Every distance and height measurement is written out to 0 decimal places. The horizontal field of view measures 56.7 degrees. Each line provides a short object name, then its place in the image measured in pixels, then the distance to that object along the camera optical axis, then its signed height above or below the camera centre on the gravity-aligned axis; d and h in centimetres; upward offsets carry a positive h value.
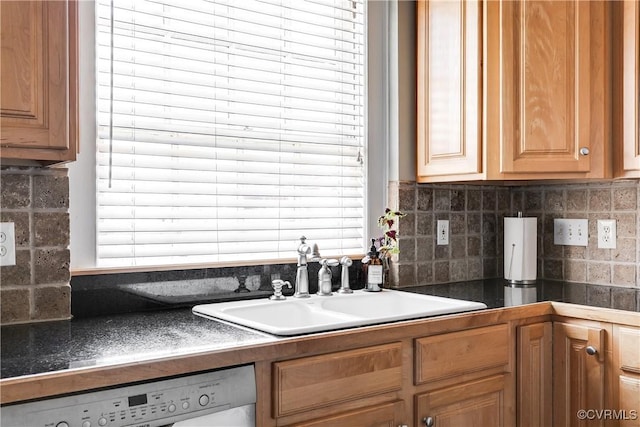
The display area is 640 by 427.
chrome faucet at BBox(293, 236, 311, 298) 208 -23
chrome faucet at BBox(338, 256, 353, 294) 219 -25
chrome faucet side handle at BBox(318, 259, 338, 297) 213 -25
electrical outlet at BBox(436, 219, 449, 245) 256 -10
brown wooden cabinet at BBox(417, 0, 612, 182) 218 +44
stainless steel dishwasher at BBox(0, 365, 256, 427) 113 -40
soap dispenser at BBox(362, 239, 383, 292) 226 -24
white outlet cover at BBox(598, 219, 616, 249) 247 -11
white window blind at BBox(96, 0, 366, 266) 187 +28
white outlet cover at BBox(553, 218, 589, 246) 257 -11
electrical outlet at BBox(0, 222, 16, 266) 160 -9
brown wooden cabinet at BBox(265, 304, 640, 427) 150 -50
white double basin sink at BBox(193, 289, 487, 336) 163 -33
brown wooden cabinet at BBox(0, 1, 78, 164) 133 +30
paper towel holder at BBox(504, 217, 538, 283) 253 -18
